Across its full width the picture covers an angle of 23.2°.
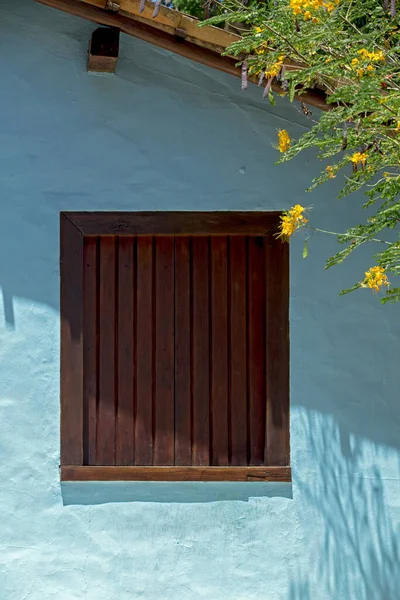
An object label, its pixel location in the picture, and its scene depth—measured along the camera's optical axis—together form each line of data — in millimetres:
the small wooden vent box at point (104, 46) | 5262
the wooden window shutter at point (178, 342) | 5461
